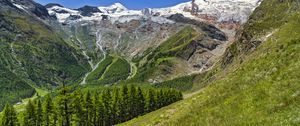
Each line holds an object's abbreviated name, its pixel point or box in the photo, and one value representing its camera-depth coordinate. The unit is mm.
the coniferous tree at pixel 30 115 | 73686
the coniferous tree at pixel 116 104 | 87664
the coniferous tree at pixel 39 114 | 74351
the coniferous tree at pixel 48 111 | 71910
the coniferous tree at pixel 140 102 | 94195
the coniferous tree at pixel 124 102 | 89674
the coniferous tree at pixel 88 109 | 78035
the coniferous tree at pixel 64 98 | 48437
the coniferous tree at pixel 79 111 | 72283
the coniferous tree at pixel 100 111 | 82389
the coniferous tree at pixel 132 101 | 91599
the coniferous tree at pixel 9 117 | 66983
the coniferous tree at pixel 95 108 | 81954
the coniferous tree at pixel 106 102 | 83352
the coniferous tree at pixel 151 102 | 97042
